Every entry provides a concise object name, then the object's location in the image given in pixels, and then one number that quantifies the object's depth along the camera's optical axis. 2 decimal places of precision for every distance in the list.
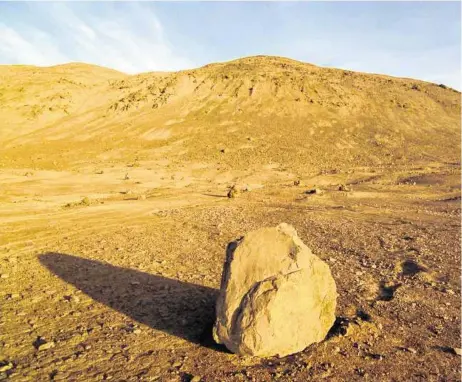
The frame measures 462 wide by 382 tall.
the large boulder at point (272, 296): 4.89
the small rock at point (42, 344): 5.20
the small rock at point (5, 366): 4.75
